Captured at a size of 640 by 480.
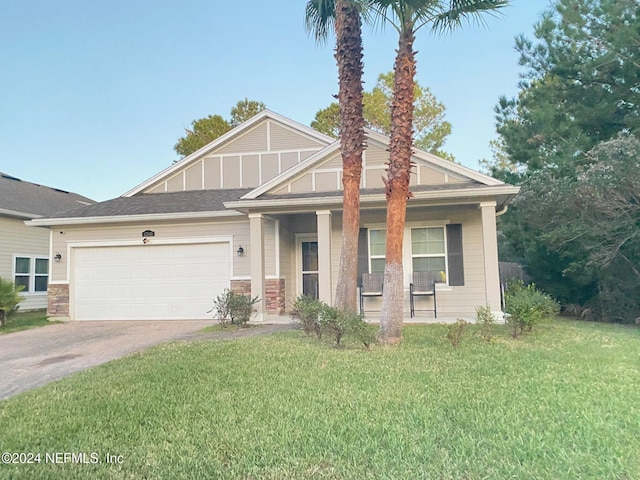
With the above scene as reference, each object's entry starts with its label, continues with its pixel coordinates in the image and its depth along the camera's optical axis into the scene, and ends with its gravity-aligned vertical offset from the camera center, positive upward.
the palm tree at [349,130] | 7.98 +2.76
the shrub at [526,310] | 7.00 -0.69
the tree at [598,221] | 8.75 +1.12
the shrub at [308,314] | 7.20 -0.70
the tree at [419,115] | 26.17 +9.92
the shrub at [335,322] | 6.44 -0.76
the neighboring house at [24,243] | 13.86 +1.27
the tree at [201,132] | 25.62 +8.84
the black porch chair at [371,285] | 10.32 -0.31
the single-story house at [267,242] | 9.70 +0.87
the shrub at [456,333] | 6.21 -0.93
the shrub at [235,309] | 9.25 -0.73
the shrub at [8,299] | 10.38 -0.45
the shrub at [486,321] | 6.73 -0.83
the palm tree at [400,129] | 6.64 +2.30
